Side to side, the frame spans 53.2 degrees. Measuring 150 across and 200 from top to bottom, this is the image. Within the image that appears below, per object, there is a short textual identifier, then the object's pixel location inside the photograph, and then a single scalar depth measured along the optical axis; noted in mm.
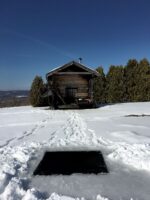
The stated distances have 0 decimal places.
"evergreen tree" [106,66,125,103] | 16403
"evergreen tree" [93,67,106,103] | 16935
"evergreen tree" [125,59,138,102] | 16145
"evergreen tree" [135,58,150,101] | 15614
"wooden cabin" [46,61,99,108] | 11241
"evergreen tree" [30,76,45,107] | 13738
